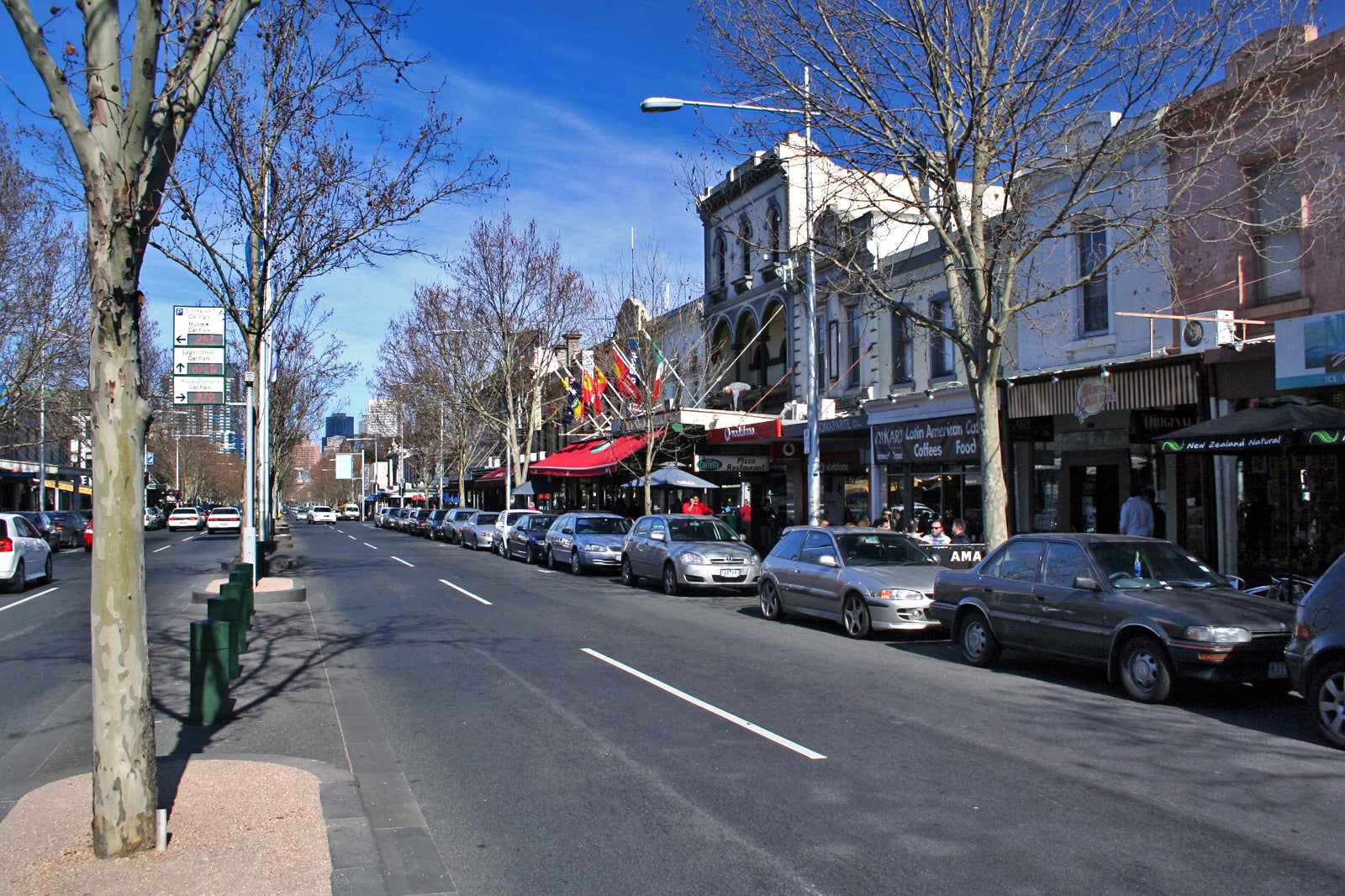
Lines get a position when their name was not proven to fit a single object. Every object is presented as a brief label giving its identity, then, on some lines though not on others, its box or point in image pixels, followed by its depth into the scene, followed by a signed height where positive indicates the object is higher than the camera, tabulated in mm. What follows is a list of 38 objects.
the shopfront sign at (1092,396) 15977 +1247
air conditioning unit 14359 +2046
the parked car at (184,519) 59062 -1838
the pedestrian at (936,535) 18500 -1010
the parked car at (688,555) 19141 -1405
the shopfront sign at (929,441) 19891 +746
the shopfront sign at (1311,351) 12633 +1519
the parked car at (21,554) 19359 -1279
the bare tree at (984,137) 12883 +4508
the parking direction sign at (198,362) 17422 +2075
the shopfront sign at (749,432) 24922 +1175
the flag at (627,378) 29547 +2923
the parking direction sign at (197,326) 17516 +2696
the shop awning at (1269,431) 11281 +487
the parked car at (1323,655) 7391 -1297
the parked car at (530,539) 28891 -1597
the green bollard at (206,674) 8102 -1463
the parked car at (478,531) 37188 -1745
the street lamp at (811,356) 16297 +2219
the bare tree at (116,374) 4590 +501
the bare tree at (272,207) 16672 +4558
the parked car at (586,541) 24500 -1429
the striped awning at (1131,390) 15156 +1334
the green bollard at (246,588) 12562 -1248
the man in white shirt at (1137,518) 15164 -601
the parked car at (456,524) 43519 -1735
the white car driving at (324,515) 81562 -2390
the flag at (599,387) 34444 +3118
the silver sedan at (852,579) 13023 -1326
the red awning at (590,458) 30562 +784
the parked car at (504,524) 33866 -1382
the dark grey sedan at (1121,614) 8633 -1247
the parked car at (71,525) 38531 -1404
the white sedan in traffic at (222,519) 49688 -1625
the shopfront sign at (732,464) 27500 +448
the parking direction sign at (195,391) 17672 +1618
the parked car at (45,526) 34156 -1266
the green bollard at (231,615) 9586 -1242
